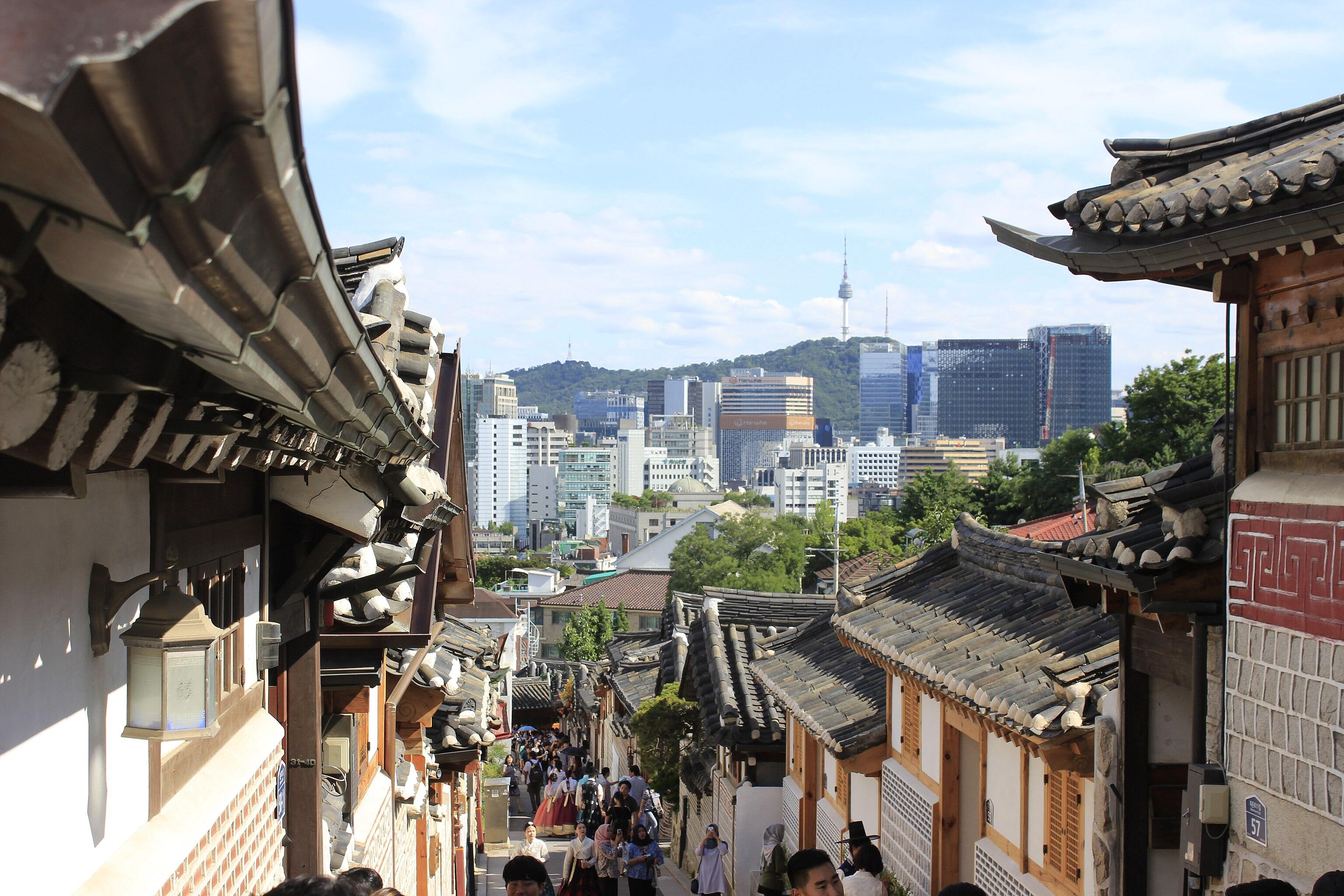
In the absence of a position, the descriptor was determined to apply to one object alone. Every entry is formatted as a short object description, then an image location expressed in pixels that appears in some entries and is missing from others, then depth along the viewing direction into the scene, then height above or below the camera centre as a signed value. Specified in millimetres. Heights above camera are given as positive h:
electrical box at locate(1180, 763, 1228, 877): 6625 -2173
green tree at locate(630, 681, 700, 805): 25359 -6428
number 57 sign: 6309 -2066
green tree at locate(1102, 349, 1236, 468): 53688 +536
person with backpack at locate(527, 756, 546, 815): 36406 -10754
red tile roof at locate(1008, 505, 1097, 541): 36875 -3442
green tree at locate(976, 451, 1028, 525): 71750 -4417
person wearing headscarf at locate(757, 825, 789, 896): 17542 -6734
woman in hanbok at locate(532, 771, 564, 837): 29734 -9581
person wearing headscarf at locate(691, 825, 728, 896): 20016 -7309
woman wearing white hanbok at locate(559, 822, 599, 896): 16969 -6490
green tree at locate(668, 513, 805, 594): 85375 -9854
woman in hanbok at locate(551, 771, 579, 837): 29578 -9383
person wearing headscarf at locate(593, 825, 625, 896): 19469 -7077
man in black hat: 12805 -4804
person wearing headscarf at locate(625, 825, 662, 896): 19219 -6926
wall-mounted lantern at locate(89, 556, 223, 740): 3914 -792
